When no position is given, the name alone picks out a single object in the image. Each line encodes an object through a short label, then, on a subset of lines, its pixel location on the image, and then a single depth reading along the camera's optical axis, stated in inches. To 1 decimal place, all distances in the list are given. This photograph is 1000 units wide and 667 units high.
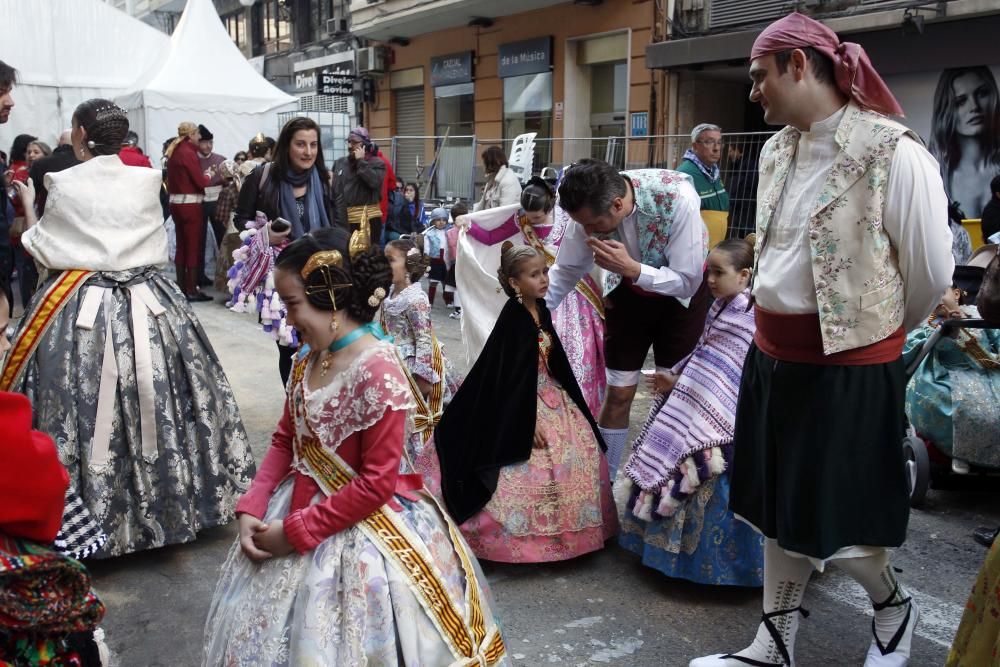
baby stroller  166.1
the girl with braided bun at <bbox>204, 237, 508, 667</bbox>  86.0
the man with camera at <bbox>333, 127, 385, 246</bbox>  297.7
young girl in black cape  144.2
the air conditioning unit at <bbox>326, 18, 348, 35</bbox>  869.8
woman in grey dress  142.9
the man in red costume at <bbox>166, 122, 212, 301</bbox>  411.2
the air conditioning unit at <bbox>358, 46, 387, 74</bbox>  804.0
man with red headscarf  96.9
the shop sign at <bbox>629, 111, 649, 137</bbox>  536.1
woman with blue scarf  185.5
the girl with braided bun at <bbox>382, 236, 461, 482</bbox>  182.4
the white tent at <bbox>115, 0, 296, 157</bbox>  560.1
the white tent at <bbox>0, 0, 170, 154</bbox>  563.8
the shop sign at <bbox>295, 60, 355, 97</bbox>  829.2
